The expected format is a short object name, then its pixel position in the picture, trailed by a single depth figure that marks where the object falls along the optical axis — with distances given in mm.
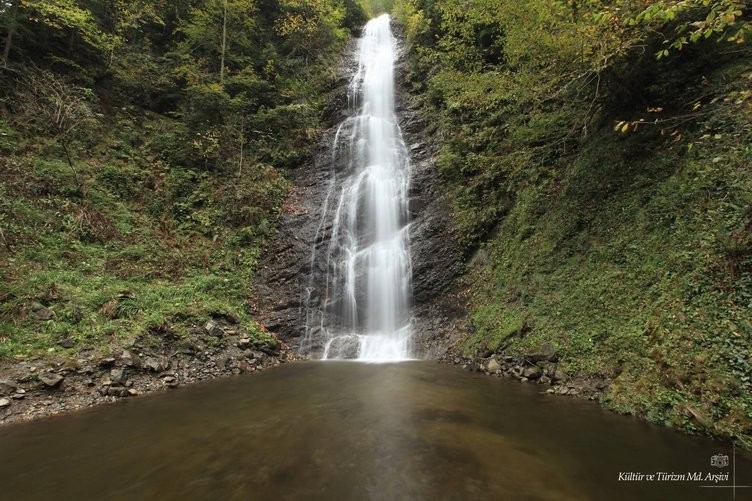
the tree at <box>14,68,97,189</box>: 11914
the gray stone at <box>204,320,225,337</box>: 9094
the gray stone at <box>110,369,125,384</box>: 6812
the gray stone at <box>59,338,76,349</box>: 6945
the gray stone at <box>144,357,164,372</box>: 7468
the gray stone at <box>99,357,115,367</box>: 6923
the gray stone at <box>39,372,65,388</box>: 6181
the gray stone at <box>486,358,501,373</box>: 7746
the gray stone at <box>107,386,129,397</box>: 6605
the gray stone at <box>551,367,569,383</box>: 6486
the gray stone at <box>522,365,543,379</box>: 6961
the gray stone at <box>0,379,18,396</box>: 5801
